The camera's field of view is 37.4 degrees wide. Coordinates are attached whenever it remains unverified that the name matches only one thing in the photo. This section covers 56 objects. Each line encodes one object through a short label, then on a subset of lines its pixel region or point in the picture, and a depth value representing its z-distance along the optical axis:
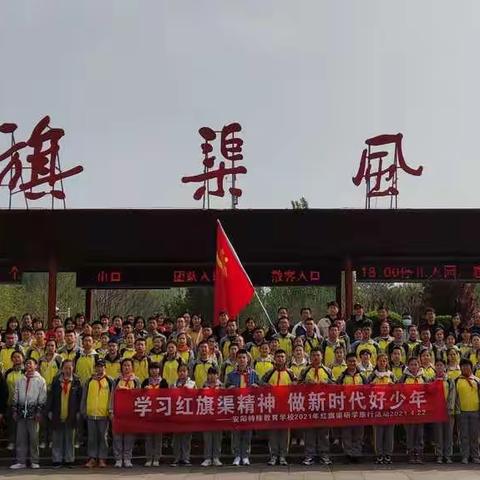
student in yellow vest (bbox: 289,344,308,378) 11.05
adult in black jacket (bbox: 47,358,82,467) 10.46
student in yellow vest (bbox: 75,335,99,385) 11.35
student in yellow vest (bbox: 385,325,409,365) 11.61
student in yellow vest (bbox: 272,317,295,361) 12.02
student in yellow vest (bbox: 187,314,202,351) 12.63
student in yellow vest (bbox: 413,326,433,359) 11.64
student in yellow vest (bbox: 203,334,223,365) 11.34
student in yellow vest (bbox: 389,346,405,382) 11.18
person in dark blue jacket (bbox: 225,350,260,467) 10.54
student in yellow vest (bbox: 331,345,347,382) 11.07
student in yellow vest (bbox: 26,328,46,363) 11.79
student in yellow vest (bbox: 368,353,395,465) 10.50
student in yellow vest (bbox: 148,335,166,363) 11.57
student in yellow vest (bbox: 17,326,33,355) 12.04
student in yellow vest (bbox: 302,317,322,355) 11.98
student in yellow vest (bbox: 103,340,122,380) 11.20
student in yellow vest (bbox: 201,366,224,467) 10.46
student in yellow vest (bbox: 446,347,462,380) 11.02
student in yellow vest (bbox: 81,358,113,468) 10.46
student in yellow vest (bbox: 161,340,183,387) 11.20
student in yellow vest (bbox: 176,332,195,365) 11.49
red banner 10.53
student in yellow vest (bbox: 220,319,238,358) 11.98
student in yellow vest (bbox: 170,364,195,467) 10.49
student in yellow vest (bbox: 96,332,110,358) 11.78
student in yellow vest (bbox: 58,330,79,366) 11.59
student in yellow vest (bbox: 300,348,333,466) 10.53
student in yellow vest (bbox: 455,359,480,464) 10.54
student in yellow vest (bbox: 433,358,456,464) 10.61
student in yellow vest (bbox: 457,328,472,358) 11.84
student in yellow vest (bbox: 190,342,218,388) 11.09
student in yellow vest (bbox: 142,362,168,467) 10.54
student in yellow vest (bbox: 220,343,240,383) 11.16
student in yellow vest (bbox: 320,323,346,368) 11.56
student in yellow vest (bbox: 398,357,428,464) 10.60
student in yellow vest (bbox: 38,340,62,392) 11.18
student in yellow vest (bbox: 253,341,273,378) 11.27
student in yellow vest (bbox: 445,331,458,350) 11.66
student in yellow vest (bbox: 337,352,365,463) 10.55
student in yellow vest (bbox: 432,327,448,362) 11.68
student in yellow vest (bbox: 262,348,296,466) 10.51
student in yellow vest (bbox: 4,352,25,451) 11.00
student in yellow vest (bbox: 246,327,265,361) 11.74
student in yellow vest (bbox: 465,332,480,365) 11.55
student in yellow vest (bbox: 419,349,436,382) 11.02
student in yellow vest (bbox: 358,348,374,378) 11.05
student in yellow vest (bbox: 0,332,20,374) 11.69
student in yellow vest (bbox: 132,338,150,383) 11.23
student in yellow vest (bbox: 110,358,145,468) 10.41
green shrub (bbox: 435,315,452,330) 21.23
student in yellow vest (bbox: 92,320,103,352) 12.19
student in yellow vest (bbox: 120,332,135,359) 11.62
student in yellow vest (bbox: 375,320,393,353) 11.96
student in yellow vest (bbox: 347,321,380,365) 11.70
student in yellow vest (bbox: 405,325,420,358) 11.77
